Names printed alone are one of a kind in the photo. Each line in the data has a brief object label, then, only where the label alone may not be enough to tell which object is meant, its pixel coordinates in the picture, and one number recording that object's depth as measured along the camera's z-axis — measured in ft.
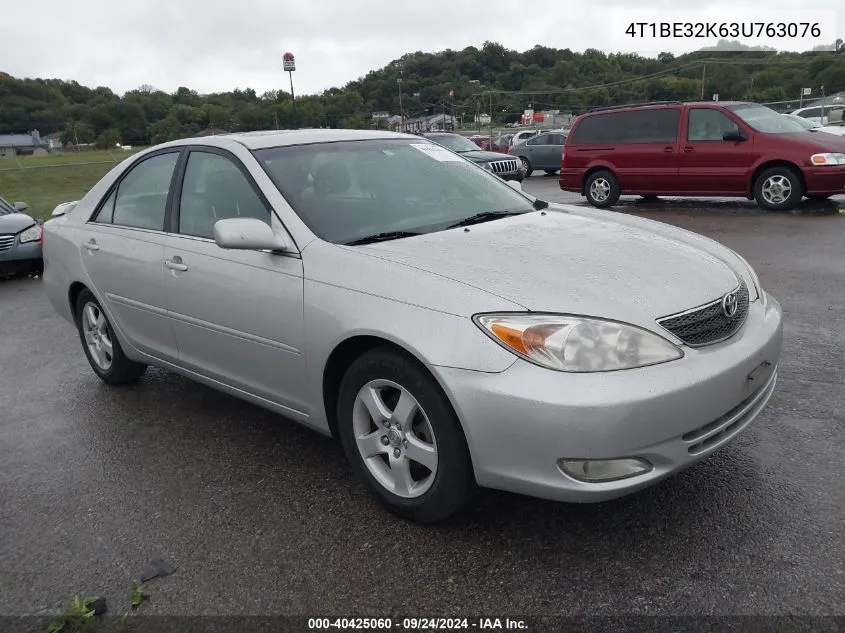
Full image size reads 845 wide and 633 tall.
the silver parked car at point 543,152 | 75.36
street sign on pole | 83.64
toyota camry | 8.29
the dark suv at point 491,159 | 57.77
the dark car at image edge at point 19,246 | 31.63
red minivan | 35.96
